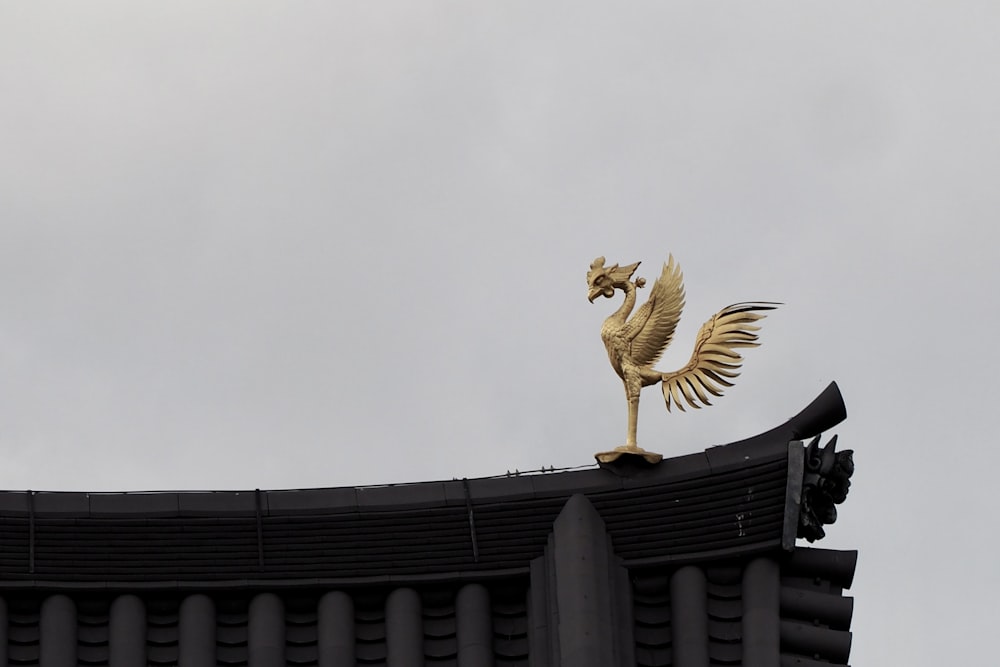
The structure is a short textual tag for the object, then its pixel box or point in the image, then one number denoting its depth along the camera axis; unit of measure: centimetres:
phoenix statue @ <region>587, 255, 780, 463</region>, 6550
